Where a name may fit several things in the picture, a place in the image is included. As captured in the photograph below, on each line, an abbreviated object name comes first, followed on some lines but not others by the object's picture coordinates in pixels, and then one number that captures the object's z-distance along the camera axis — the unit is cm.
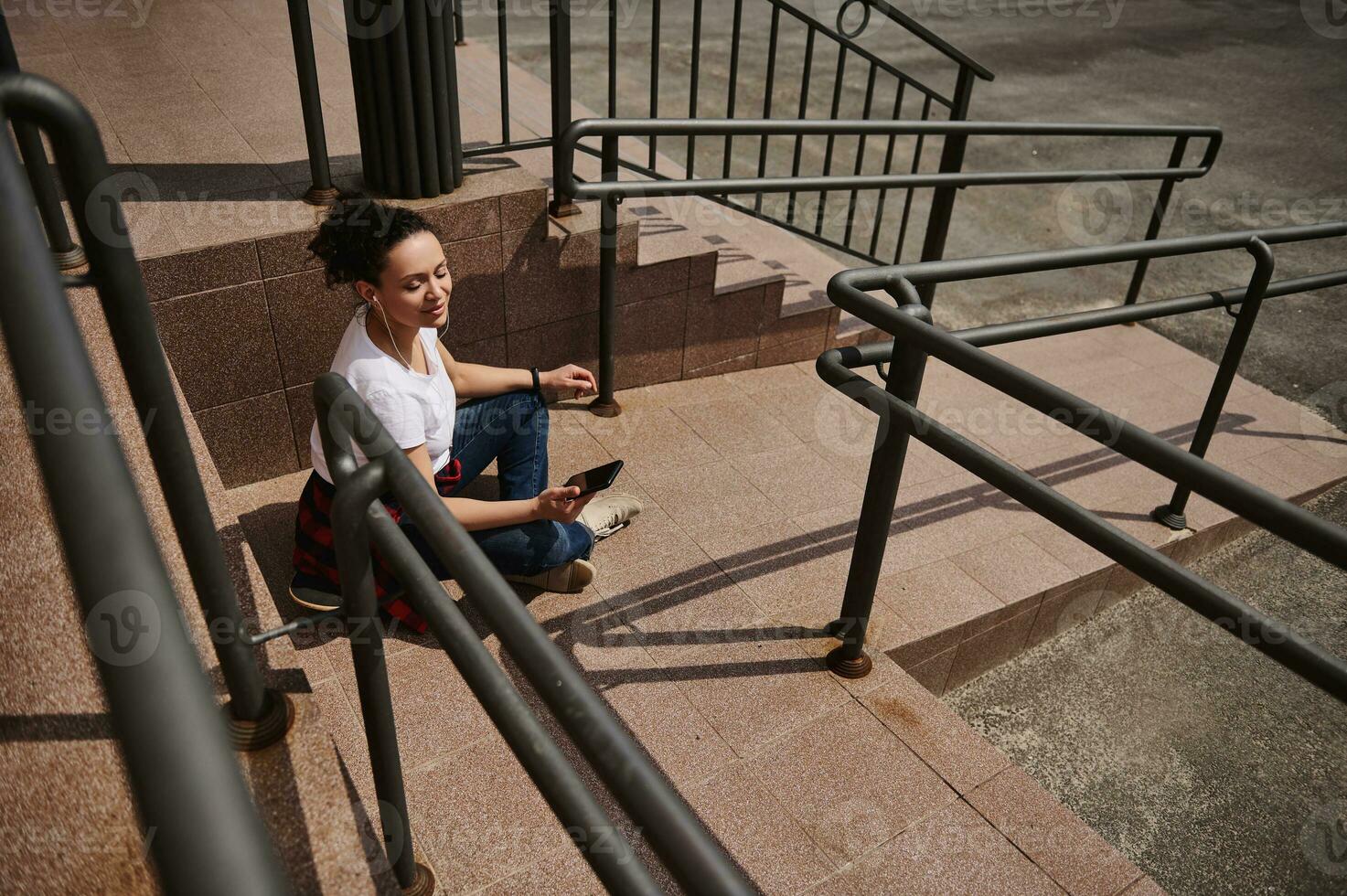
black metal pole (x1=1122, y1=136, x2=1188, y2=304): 471
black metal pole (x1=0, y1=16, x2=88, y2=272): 227
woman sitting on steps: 230
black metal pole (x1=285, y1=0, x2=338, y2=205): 274
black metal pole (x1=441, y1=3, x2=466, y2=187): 302
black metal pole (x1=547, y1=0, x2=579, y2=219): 309
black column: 285
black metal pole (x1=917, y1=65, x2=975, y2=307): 413
